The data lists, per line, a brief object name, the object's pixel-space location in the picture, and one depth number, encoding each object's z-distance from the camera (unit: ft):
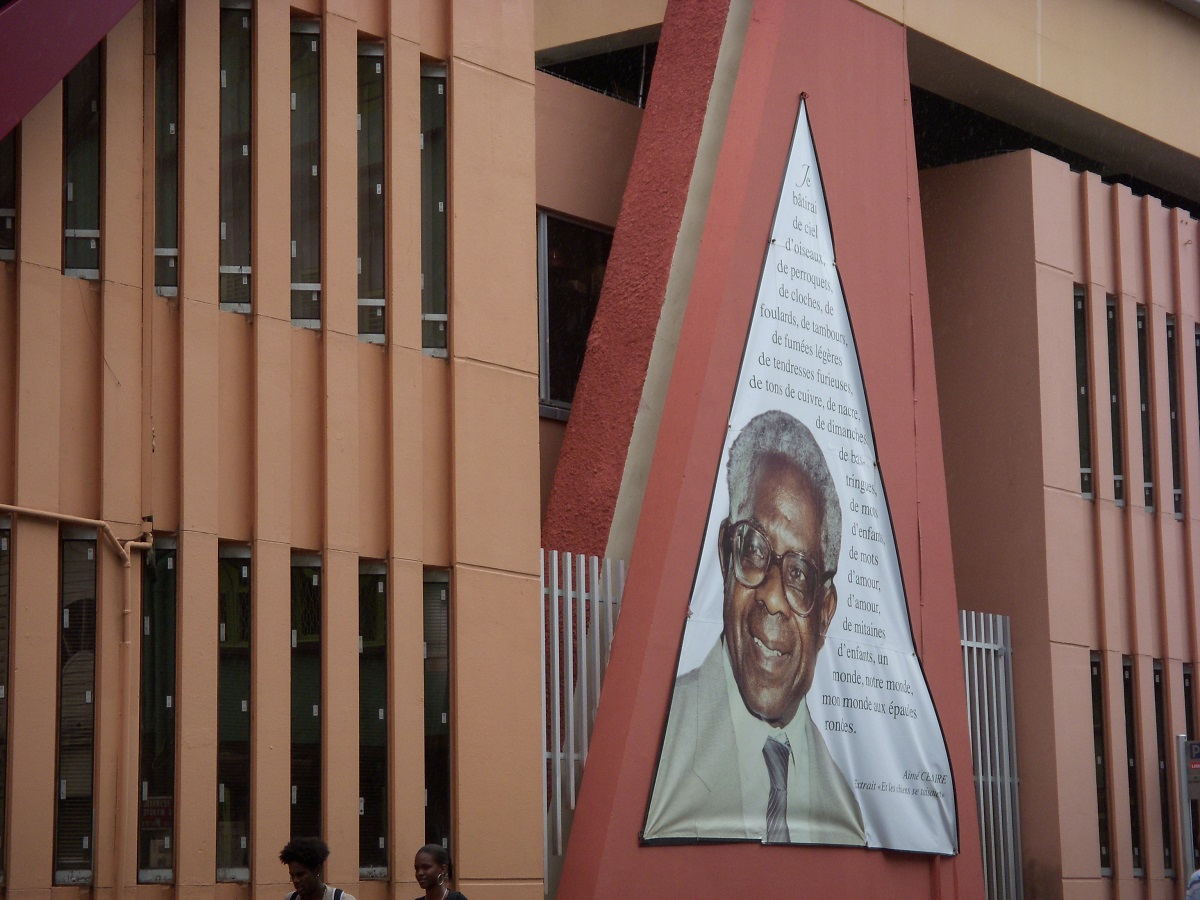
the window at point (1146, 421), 60.44
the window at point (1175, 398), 61.36
